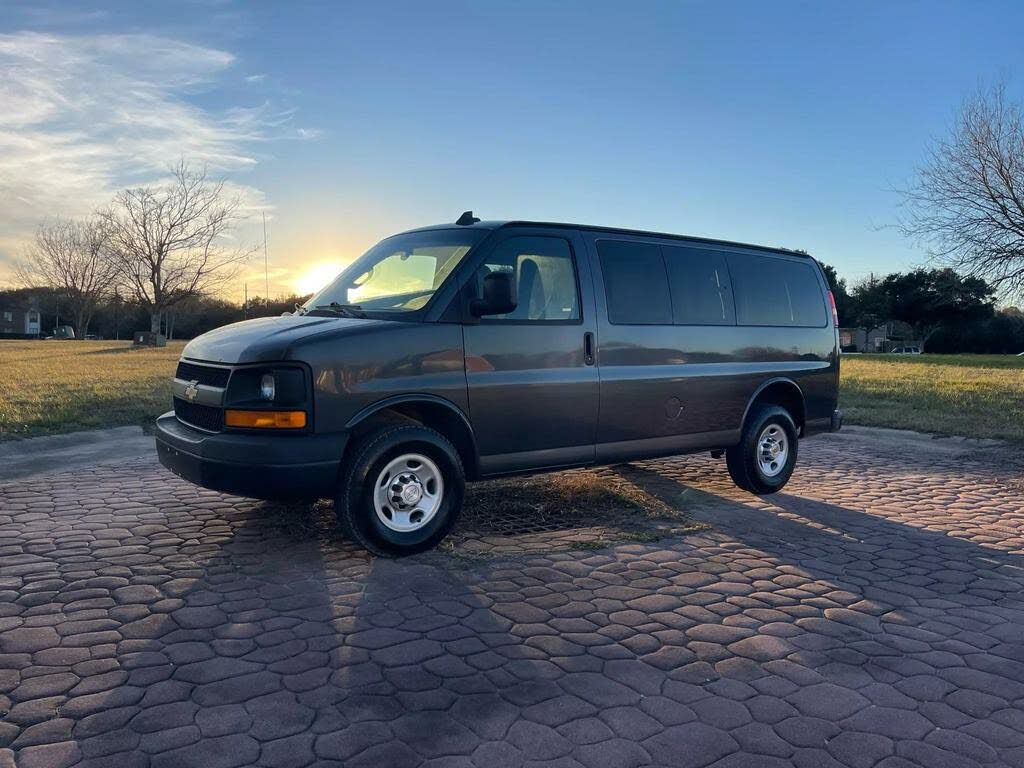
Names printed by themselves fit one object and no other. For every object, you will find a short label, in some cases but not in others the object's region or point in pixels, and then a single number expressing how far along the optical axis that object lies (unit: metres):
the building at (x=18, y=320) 87.56
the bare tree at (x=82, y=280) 54.88
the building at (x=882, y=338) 64.44
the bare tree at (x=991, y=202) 19.00
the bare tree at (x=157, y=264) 39.66
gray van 4.98
